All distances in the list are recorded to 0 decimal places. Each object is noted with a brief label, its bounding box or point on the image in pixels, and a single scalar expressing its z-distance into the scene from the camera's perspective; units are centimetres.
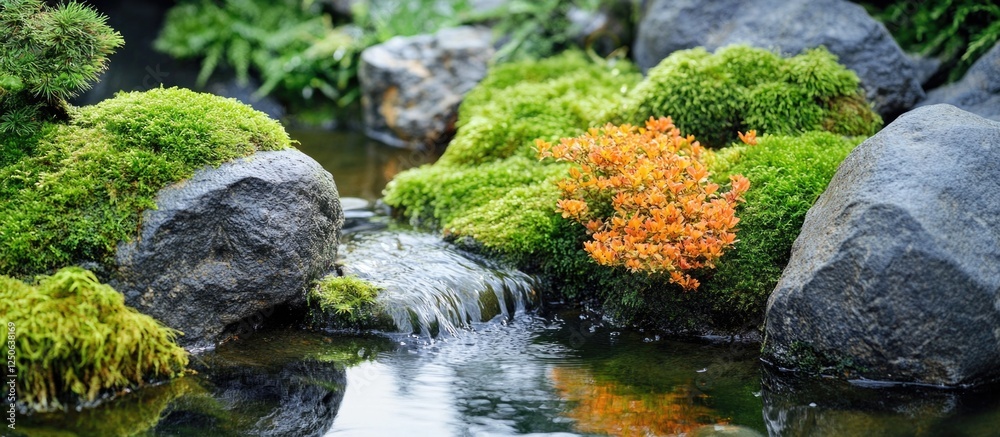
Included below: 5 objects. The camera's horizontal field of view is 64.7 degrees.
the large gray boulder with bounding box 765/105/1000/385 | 457
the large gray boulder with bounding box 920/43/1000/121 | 751
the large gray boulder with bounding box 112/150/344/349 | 488
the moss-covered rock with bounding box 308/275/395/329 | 564
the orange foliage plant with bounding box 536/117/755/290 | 541
